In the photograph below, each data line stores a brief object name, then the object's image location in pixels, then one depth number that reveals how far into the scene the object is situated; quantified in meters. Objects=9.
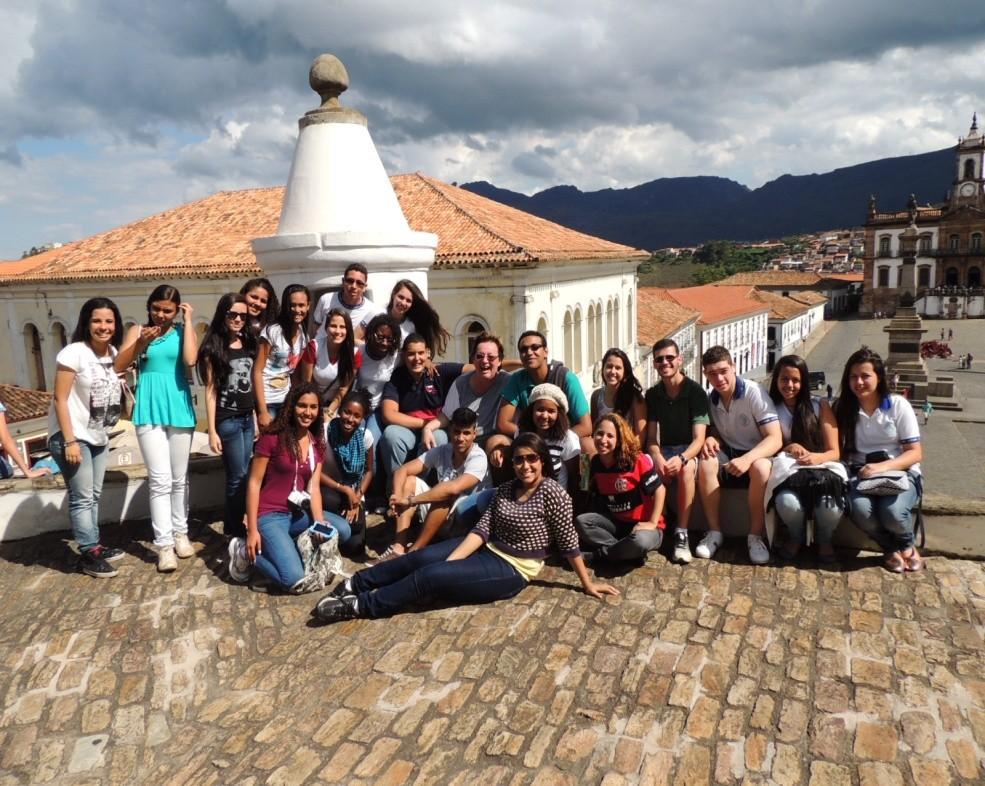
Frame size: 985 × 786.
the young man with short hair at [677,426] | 4.71
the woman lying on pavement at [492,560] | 4.07
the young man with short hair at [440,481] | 4.62
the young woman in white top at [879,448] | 4.31
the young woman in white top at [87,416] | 4.58
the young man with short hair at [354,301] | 5.32
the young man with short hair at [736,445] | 4.61
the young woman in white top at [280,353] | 5.04
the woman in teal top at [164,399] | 4.69
